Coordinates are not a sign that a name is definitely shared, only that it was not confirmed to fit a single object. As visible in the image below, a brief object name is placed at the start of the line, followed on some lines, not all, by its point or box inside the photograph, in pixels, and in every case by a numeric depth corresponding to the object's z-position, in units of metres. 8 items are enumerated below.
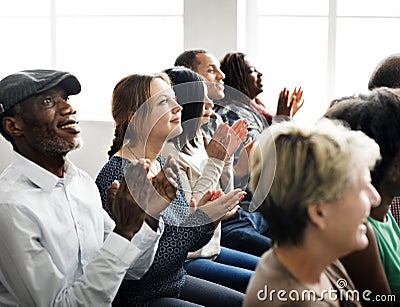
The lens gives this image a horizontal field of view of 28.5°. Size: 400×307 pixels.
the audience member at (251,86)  3.53
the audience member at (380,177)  1.77
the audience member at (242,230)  3.04
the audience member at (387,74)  2.81
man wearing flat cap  1.97
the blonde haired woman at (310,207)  1.39
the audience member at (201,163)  2.52
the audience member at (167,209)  2.34
